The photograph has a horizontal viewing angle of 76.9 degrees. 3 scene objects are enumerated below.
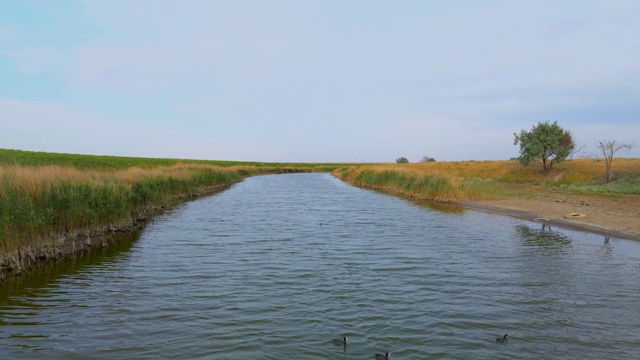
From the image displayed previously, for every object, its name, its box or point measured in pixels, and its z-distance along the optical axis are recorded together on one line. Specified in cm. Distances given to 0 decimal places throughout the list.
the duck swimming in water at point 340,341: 682
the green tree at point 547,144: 4325
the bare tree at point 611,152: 3544
